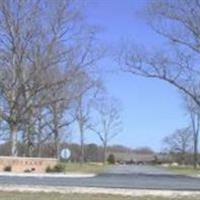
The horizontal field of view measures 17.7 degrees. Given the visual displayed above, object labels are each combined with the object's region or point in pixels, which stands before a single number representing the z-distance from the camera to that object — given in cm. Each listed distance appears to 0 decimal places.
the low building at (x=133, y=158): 17036
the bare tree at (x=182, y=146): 13588
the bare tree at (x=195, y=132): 9054
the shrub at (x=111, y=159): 15188
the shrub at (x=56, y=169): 5245
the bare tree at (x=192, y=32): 3938
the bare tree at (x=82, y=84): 5766
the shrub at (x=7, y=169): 5033
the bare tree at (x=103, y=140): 10935
